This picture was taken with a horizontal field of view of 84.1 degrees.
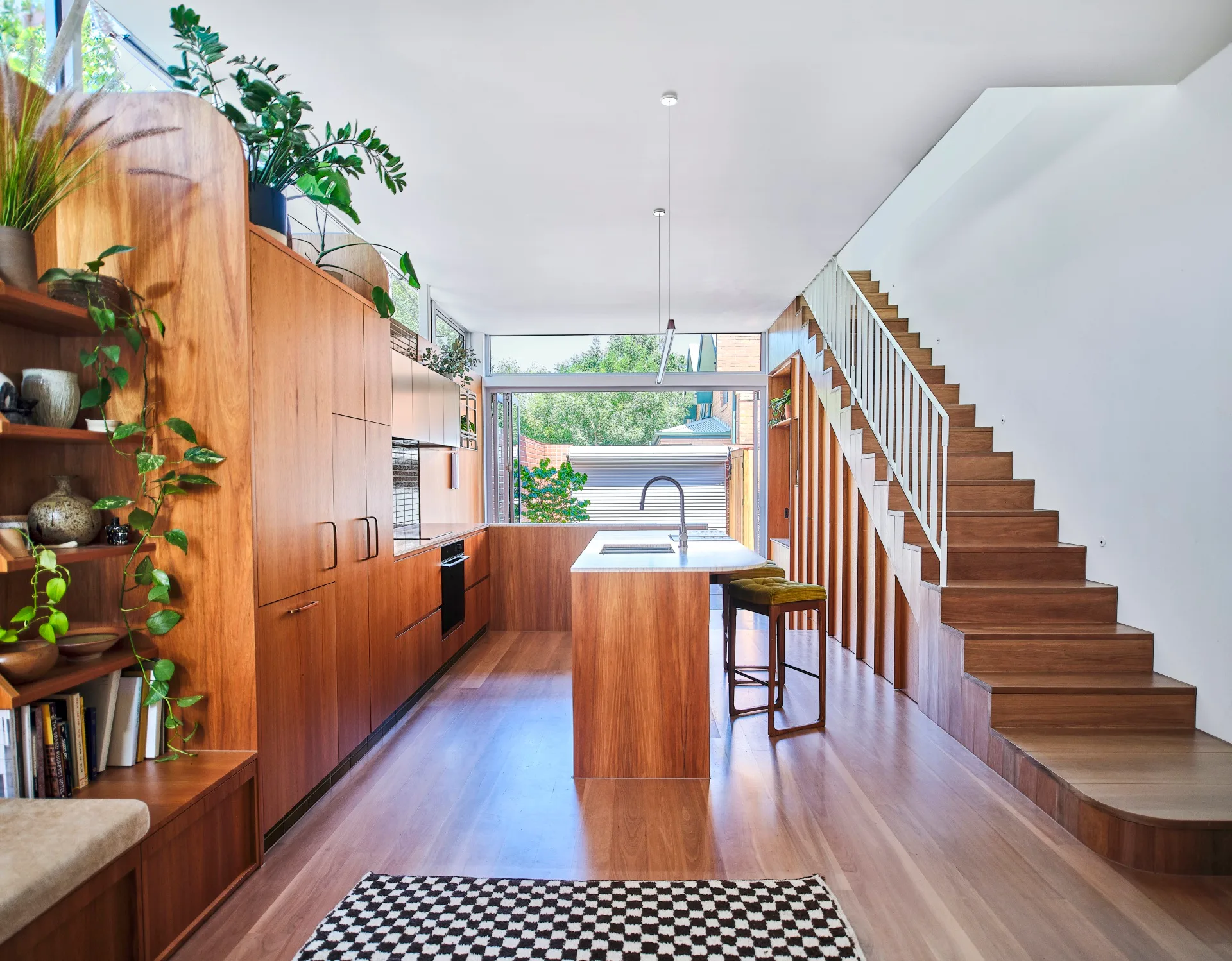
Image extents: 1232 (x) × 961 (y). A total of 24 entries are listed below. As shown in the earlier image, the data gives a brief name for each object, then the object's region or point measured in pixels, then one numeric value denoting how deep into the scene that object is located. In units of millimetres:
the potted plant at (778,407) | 6438
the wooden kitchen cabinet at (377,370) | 3230
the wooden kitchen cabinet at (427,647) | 3889
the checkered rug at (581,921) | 1804
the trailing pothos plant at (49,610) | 1729
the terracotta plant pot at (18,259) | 1794
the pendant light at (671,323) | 2871
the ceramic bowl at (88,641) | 1950
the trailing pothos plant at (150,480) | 2047
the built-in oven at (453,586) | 4555
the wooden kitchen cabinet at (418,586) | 3668
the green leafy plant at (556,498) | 7043
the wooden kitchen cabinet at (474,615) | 4766
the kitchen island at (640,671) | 2920
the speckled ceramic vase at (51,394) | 1873
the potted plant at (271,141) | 2213
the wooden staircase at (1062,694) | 2213
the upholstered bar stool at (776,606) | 3381
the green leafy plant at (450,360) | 5219
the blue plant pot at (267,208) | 2309
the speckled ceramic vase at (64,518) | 1890
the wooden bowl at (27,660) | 1719
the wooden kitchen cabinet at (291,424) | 2244
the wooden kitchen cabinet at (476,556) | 5219
